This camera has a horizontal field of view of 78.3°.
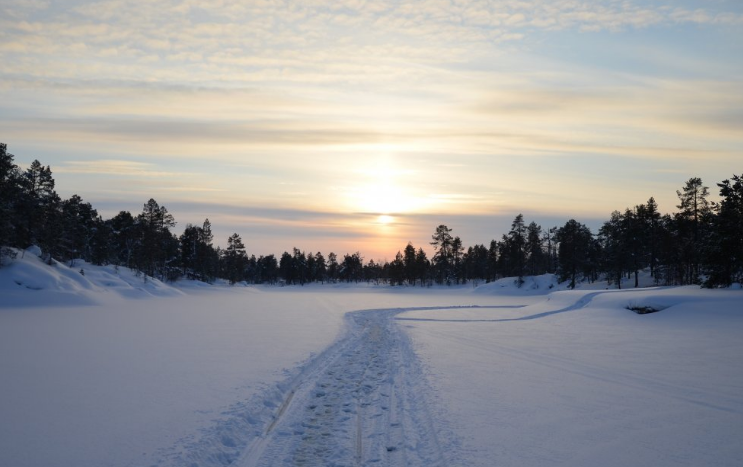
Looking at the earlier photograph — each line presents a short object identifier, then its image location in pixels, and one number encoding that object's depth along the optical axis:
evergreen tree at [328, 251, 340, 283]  186.68
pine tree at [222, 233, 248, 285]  120.63
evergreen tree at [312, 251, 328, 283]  174.29
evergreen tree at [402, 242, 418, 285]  129.49
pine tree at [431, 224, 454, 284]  127.81
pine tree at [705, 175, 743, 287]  34.97
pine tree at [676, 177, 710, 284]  65.24
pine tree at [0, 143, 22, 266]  43.31
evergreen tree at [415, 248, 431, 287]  129.25
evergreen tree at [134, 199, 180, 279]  80.62
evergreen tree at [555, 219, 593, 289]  84.50
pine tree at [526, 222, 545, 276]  117.69
